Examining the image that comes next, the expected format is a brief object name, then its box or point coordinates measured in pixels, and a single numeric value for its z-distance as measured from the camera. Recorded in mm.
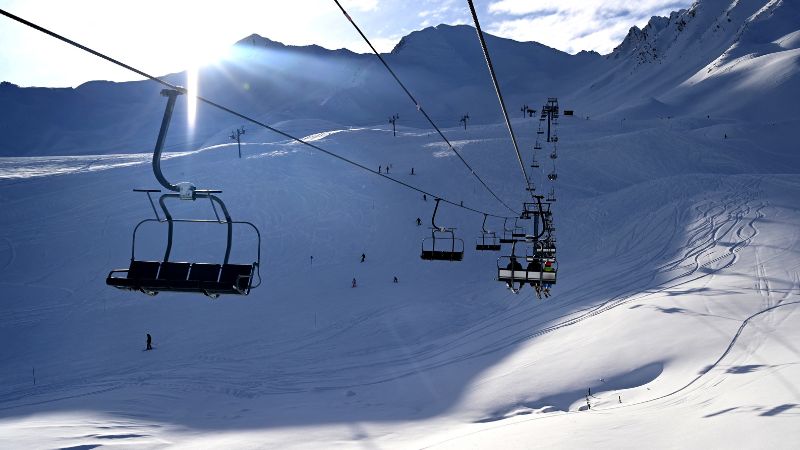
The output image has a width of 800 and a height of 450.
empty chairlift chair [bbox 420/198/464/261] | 34812
